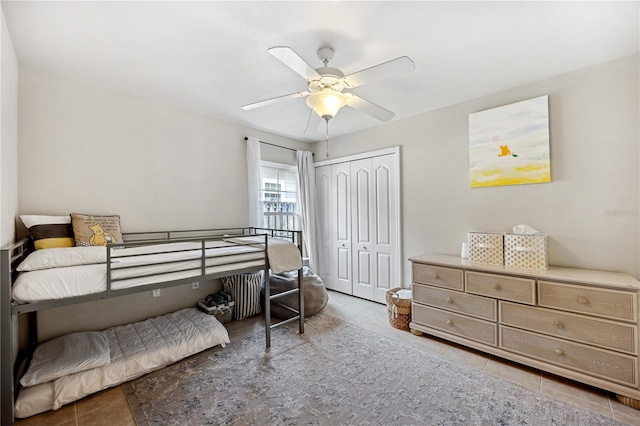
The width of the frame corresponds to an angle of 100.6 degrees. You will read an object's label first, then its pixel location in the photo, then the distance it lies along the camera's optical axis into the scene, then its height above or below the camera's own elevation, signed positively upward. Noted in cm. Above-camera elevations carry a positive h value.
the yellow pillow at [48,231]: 215 -10
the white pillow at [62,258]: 168 -27
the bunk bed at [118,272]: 153 -43
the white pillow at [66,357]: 182 -105
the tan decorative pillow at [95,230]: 230 -11
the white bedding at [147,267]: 165 -40
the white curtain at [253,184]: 374 +43
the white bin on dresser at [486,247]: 255 -37
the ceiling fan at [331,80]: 161 +91
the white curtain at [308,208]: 435 +9
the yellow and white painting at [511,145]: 254 +67
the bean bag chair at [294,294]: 333 -104
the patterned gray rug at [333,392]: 173 -133
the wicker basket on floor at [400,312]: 298 -114
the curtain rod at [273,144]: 376 +108
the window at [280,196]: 410 +29
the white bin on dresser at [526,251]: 233 -38
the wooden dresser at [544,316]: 186 -89
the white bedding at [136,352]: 179 -115
